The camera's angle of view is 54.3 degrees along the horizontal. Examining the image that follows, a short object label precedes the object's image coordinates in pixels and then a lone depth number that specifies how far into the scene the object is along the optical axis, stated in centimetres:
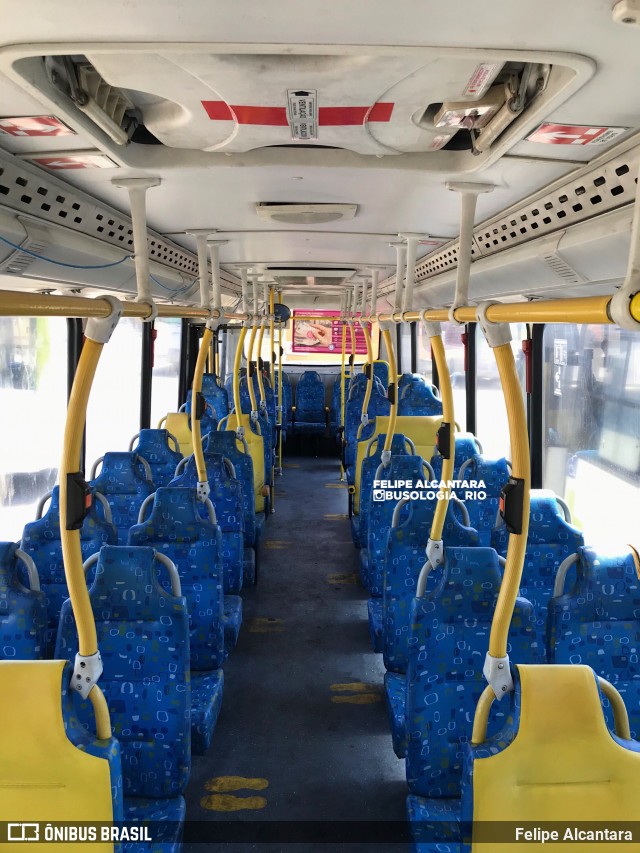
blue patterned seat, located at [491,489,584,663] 354
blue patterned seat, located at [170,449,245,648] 477
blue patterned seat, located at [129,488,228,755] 362
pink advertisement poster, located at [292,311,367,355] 1630
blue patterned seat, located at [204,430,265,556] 566
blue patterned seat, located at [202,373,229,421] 1000
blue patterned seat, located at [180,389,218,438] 791
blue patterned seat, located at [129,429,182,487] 588
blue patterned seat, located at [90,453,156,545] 486
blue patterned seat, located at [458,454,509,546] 487
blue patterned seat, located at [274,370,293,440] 1277
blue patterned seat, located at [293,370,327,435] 1326
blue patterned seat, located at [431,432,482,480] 550
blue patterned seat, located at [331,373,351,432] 1327
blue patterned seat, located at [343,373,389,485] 879
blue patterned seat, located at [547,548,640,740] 275
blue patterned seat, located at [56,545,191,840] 259
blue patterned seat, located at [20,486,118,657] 339
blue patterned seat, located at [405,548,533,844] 254
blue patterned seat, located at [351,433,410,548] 555
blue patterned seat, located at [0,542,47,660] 263
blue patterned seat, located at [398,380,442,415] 885
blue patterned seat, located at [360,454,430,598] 448
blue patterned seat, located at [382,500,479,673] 362
